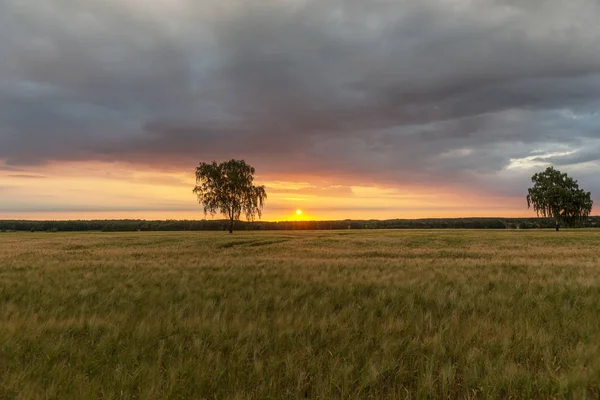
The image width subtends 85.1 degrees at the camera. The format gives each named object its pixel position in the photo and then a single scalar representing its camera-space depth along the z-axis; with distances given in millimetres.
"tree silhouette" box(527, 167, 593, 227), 65562
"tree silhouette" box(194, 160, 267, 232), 61062
